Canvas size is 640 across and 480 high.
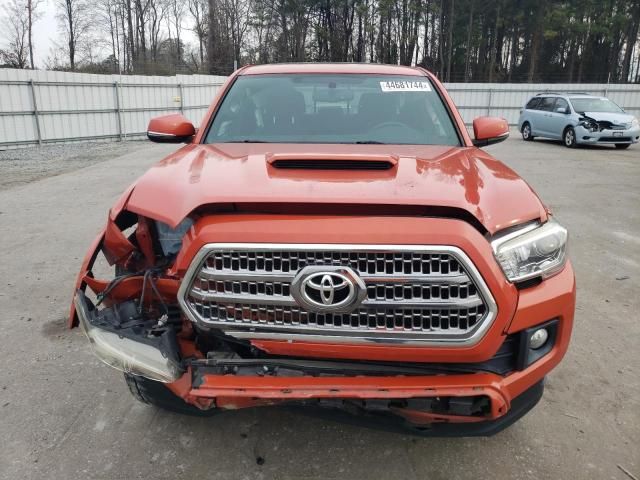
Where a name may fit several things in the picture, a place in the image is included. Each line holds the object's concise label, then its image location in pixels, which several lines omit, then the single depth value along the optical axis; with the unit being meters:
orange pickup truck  1.84
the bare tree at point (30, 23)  41.56
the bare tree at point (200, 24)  45.72
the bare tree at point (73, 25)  43.03
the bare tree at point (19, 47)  38.97
